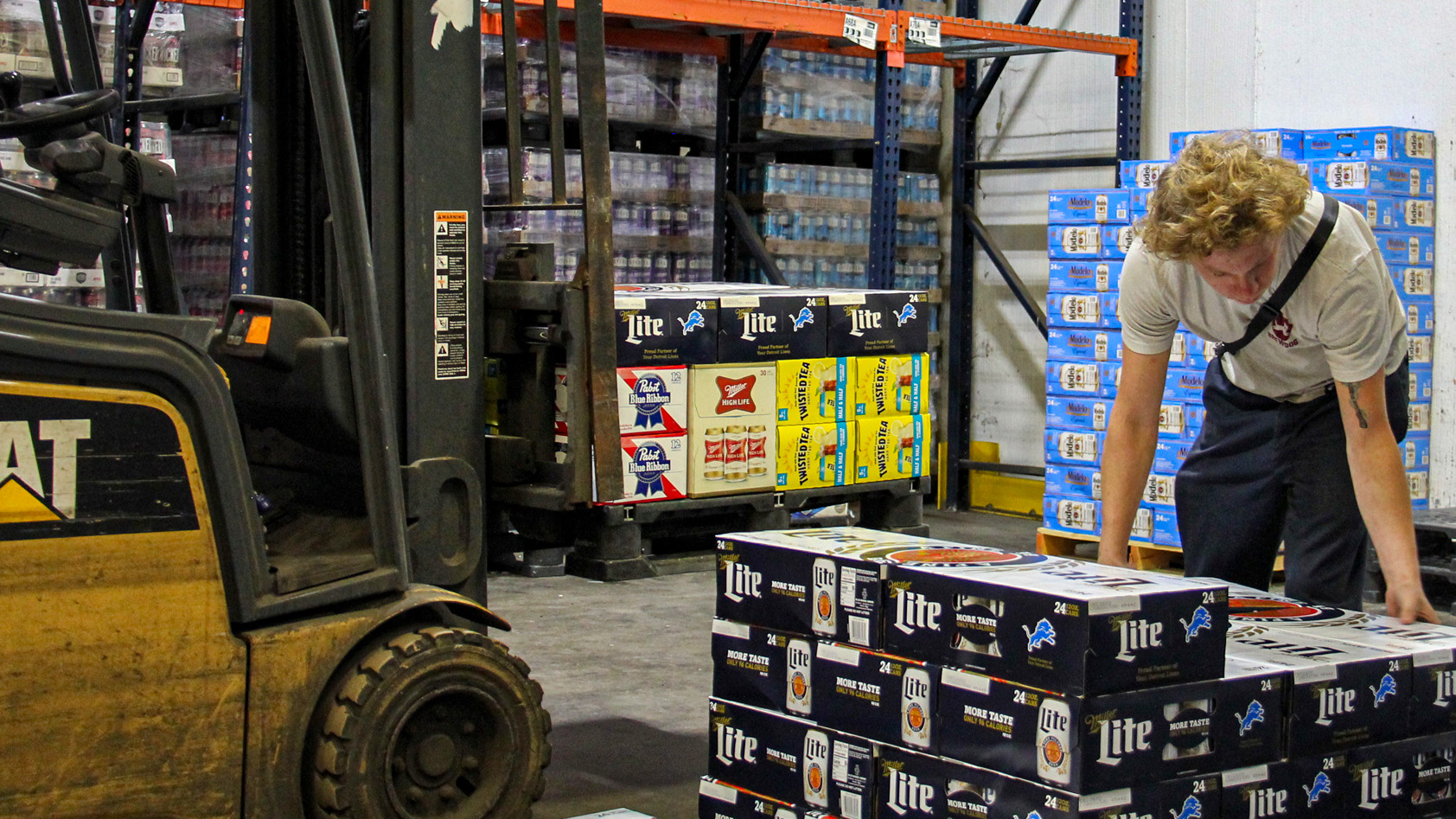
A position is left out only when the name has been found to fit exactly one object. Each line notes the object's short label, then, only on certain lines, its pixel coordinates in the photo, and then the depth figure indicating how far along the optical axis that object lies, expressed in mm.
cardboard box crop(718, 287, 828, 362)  7354
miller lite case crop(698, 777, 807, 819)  3355
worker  3184
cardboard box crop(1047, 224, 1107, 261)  8633
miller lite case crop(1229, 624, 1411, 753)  3047
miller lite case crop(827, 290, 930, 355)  7855
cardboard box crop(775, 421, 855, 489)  7742
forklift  2883
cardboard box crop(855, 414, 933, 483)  8016
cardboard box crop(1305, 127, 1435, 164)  7906
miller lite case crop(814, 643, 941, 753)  3016
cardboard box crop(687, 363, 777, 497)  7402
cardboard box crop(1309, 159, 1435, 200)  7766
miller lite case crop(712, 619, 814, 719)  3312
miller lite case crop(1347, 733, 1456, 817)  3170
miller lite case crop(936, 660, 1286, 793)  2738
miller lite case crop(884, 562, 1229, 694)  2748
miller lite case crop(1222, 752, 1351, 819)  2961
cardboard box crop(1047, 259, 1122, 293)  8578
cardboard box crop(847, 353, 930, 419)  8000
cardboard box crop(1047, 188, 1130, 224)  8531
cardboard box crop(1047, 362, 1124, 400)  8609
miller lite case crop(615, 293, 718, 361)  7023
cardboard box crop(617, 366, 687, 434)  7156
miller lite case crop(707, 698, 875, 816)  3170
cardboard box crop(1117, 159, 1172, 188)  8594
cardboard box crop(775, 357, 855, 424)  7672
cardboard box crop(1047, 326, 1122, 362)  8617
